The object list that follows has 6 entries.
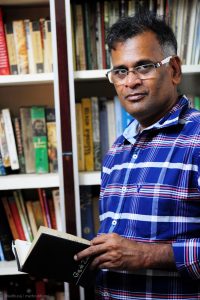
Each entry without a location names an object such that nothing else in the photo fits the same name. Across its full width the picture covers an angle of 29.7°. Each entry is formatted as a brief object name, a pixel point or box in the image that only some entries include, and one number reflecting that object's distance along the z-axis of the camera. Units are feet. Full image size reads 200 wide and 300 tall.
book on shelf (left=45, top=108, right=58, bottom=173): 5.02
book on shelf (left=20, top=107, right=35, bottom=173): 5.06
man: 3.10
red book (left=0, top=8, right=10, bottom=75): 4.87
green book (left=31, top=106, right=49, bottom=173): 4.99
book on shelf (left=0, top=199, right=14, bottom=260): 5.16
